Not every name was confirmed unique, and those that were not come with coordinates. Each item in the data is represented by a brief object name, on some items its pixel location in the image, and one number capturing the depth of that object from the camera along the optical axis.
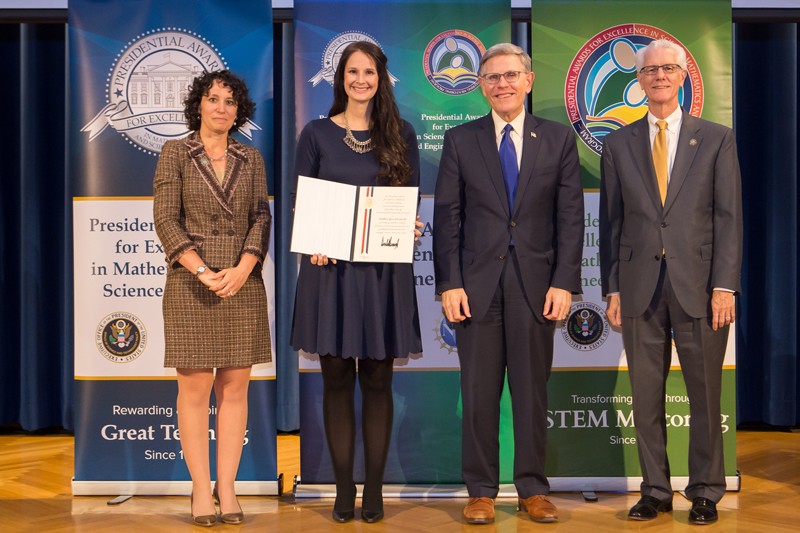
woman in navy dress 3.25
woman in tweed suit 3.28
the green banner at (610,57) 3.84
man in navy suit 3.27
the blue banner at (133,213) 3.81
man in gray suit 3.29
